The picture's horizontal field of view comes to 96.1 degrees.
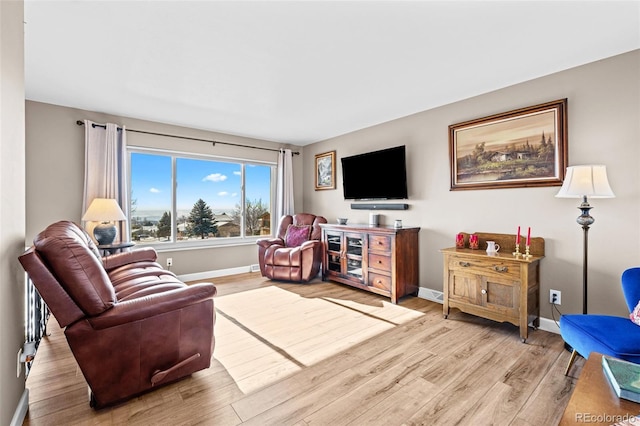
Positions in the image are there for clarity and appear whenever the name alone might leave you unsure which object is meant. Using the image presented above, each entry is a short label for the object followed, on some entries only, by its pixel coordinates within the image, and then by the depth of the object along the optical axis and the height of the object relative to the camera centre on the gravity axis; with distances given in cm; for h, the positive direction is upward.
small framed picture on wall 510 +77
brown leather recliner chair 436 -60
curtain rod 369 +117
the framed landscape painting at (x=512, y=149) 264 +65
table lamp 331 -3
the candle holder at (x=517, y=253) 265 -38
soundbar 396 +9
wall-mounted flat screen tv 388 +55
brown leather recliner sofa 151 -63
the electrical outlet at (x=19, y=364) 154 -82
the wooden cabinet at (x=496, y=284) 253 -68
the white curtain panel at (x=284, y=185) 540 +52
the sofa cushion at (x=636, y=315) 180 -66
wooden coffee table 100 -72
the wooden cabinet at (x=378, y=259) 356 -62
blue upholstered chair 161 -73
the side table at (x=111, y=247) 332 -39
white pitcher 280 -36
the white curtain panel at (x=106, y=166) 362 +62
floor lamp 217 +18
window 430 +25
